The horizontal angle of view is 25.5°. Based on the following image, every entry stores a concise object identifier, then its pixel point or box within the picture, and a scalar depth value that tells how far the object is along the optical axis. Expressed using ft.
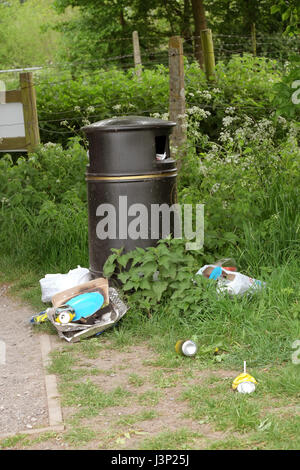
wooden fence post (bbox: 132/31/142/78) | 54.13
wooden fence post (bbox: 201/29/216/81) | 31.94
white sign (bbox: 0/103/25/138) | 26.32
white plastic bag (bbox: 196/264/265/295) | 16.48
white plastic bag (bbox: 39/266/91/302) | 18.54
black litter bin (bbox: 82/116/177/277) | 17.10
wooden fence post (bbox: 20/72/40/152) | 26.07
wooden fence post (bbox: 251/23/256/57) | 51.76
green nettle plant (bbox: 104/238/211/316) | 16.51
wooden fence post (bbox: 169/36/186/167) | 24.18
